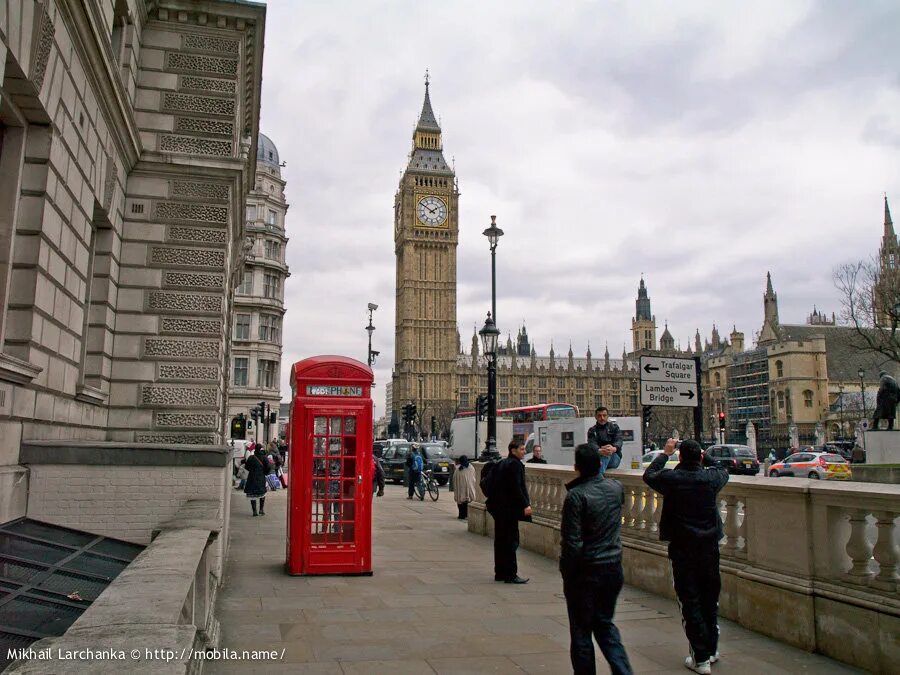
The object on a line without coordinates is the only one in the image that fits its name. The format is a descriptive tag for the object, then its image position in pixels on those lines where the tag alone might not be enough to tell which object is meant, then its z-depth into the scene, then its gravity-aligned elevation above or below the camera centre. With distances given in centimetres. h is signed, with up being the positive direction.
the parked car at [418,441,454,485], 3187 -110
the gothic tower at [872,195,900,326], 3412 +708
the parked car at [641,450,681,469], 3309 -107
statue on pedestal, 2317 +130
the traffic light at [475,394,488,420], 2510 +112
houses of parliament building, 9412 +1204
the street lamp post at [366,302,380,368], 3622 +528
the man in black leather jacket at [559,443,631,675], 478 -87
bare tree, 3425 +680
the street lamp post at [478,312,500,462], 1739 +193
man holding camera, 566 -84
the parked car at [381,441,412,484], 3369 -119
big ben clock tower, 12162 +2678
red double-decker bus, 4609 +146
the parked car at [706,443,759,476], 3581 -99
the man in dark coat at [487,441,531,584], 939 -94
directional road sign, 968 +74
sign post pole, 986 +32
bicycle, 2370 -167
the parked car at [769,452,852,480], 3203 -129
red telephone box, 940 -45
